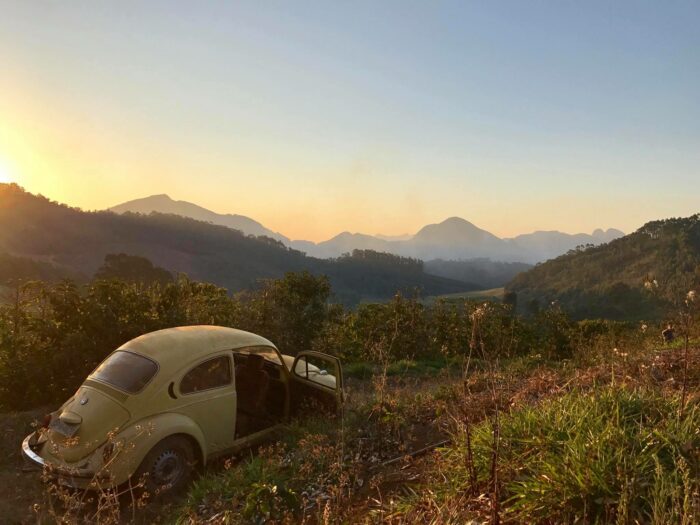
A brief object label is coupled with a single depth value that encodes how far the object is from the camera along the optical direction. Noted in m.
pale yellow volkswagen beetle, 5.44
